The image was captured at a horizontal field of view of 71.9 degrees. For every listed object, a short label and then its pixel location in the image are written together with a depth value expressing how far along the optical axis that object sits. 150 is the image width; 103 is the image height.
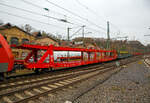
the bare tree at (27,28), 38.01
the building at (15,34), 22.00
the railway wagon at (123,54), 27.43
